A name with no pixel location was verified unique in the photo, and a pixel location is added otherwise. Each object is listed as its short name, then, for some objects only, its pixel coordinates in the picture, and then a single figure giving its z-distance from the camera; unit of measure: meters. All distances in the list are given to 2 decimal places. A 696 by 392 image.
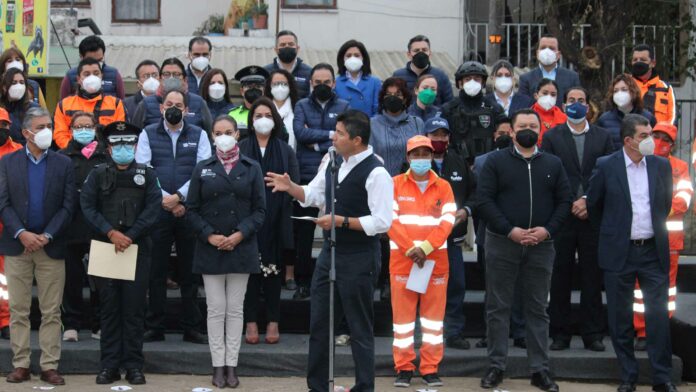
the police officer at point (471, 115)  11.85
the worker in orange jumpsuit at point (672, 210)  10.94
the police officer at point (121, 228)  10.19
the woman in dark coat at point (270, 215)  10.98
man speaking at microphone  9.23
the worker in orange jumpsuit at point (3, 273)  11.04
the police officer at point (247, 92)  11.84
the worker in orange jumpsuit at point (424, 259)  10.24
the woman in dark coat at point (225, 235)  10.18
